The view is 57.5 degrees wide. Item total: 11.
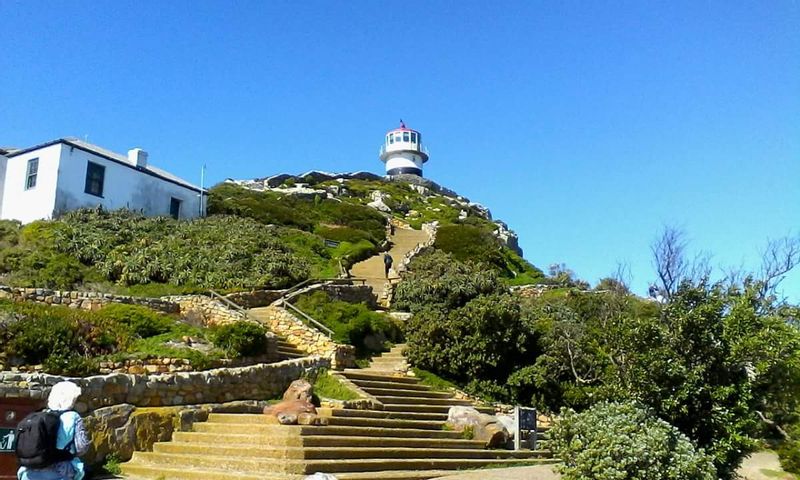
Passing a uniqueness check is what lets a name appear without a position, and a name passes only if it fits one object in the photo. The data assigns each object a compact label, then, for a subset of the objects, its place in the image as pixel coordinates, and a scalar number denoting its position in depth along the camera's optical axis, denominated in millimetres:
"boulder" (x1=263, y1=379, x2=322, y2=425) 12797
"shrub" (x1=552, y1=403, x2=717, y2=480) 9617
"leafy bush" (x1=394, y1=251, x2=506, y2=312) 25781
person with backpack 5750
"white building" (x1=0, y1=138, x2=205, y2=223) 28953
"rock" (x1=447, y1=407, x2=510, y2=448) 14961
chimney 33306
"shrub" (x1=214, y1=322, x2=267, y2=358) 16781
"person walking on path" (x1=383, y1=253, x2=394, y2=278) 31641
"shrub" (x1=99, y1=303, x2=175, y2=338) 16688
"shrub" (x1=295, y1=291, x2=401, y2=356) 20594
